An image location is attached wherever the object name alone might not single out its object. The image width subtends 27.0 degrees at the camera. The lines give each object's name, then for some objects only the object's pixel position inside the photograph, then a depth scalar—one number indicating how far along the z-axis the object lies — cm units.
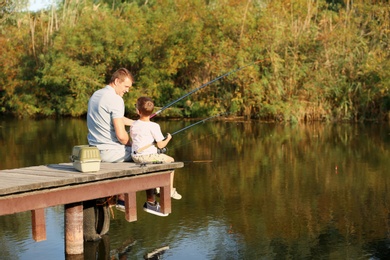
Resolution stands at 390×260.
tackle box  733
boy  812
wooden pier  681
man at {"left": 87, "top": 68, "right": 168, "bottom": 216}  812
